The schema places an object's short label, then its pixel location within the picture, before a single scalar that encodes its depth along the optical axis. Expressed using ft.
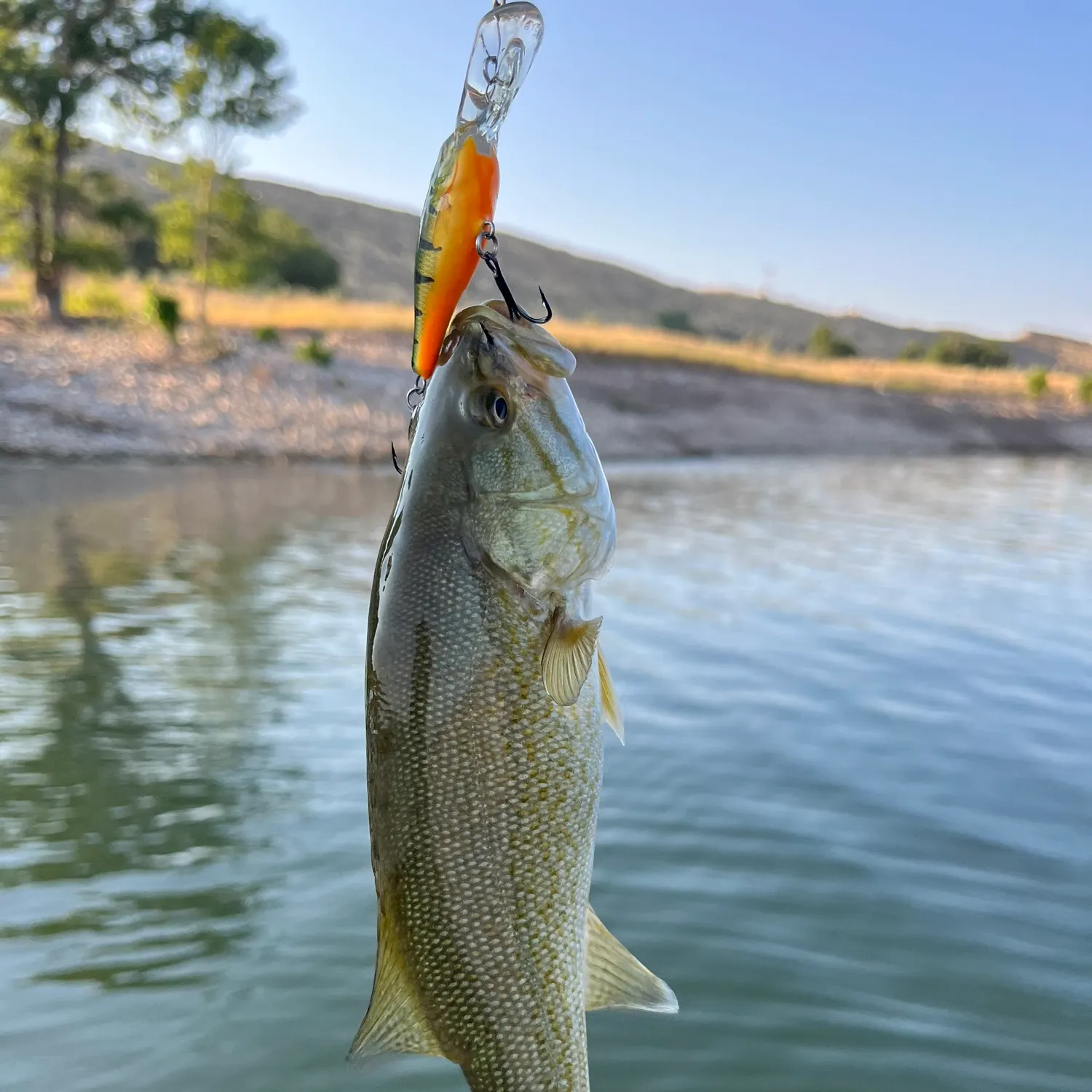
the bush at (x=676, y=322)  313.50
